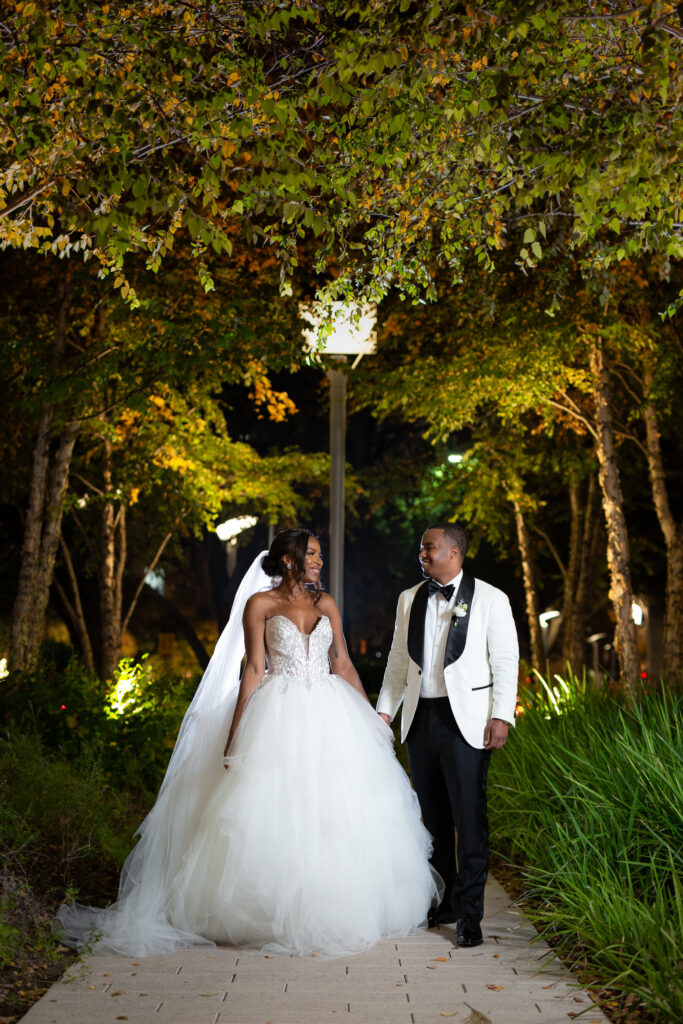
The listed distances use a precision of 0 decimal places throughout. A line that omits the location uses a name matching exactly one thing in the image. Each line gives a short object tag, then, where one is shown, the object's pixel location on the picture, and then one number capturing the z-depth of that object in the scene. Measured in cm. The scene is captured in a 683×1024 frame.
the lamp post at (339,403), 1062
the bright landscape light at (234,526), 1591
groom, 659
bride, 623
